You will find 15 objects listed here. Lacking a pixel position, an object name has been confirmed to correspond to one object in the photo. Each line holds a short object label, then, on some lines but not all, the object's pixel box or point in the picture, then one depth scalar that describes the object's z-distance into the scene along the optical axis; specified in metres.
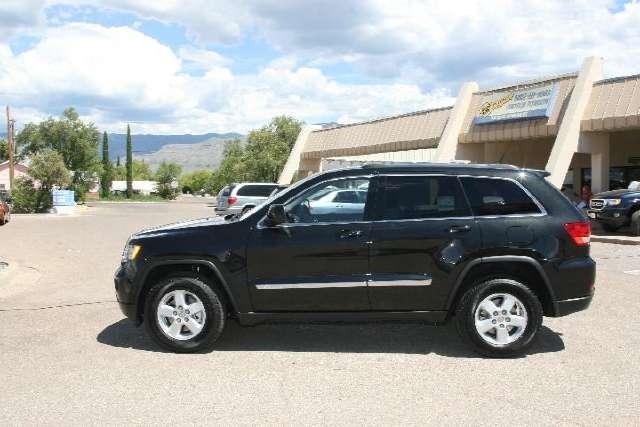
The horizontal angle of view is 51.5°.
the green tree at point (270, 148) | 61.62
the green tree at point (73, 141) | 72.25
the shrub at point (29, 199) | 40.59
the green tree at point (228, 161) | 93.56
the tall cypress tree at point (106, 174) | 96.44
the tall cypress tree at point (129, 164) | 100.56
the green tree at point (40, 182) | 40.72
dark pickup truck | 18.00
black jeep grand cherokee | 6.00
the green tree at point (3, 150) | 108.38
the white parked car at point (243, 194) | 26.11
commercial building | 24.82
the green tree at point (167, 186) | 104.73
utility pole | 52.53
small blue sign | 39.91
